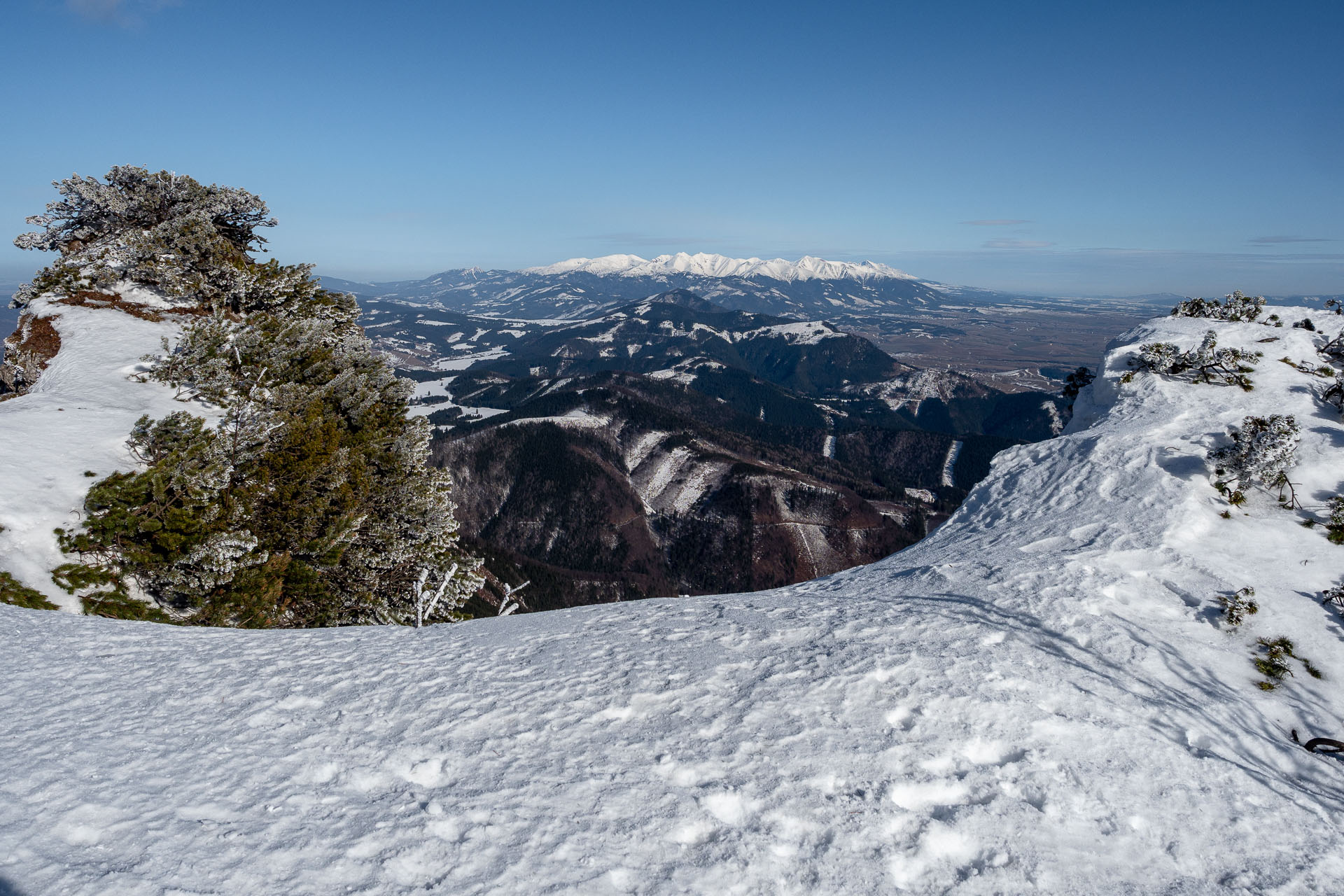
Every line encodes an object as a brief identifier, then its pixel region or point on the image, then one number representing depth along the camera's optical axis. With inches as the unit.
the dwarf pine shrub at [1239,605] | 424.5
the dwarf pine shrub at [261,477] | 647.1
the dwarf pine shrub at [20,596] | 546.0
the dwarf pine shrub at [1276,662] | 382.0
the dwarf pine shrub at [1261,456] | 573.3
